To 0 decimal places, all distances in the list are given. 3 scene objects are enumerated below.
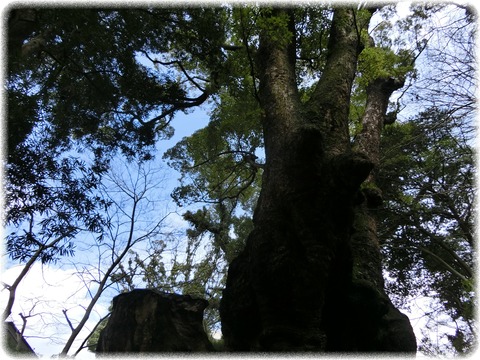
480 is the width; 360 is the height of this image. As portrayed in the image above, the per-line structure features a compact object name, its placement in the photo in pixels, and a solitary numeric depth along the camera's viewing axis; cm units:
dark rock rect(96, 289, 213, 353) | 388
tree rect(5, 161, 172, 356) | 805
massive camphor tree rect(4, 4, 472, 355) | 335
